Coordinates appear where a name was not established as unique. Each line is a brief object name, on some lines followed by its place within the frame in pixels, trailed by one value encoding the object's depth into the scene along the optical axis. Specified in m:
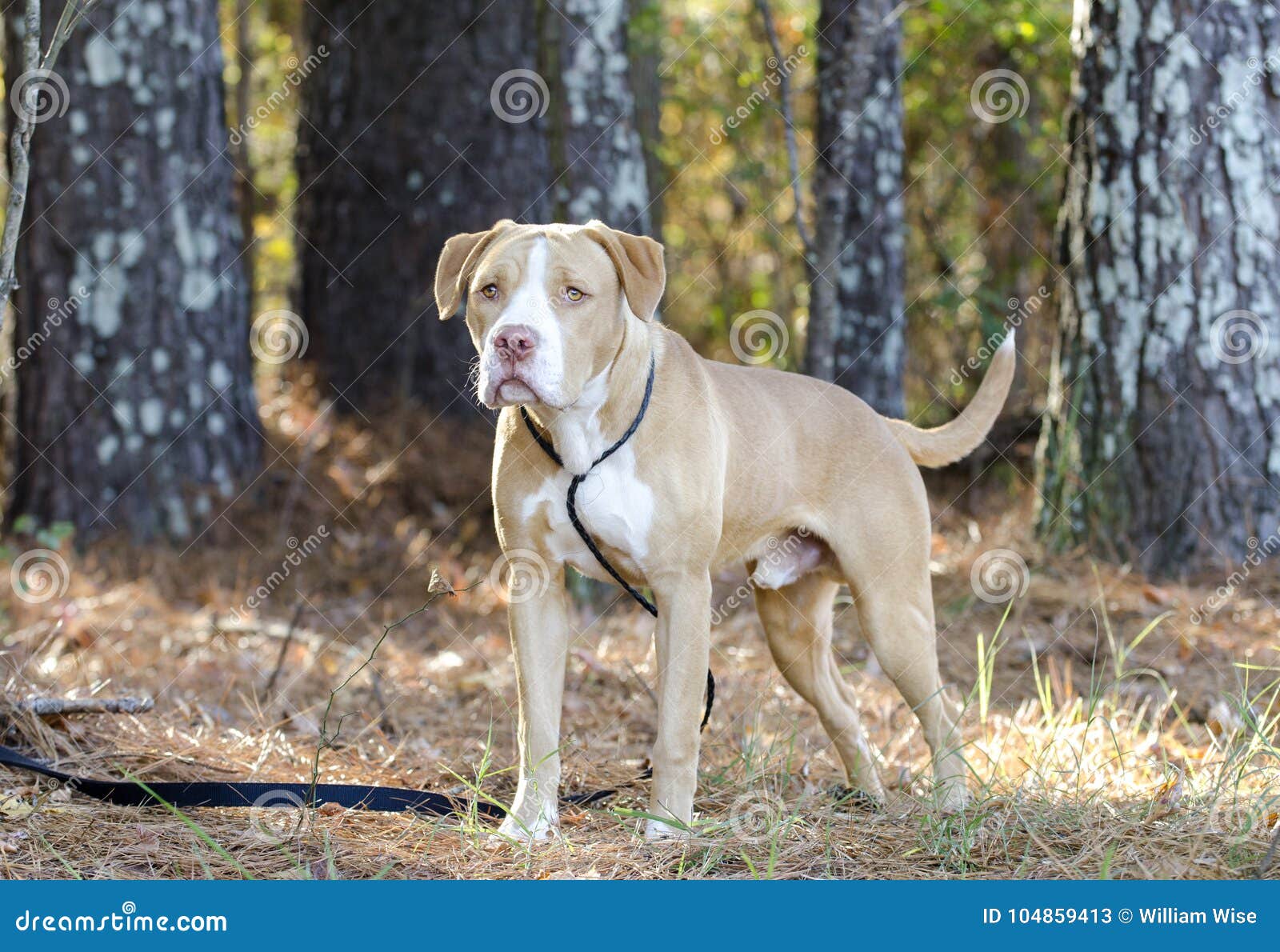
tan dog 3.49
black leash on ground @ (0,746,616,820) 3.58
